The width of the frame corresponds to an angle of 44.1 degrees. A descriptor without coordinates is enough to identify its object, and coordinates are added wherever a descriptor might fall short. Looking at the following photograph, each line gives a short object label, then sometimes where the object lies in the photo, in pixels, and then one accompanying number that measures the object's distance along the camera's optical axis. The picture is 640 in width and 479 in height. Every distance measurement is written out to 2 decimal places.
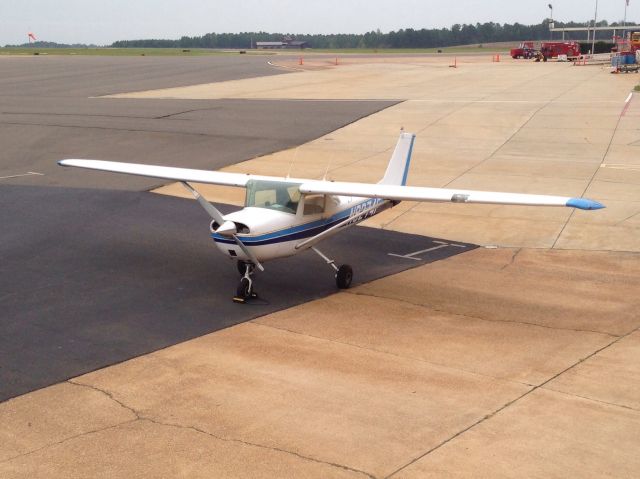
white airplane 14.45
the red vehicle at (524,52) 95.81
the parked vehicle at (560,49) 85.62
